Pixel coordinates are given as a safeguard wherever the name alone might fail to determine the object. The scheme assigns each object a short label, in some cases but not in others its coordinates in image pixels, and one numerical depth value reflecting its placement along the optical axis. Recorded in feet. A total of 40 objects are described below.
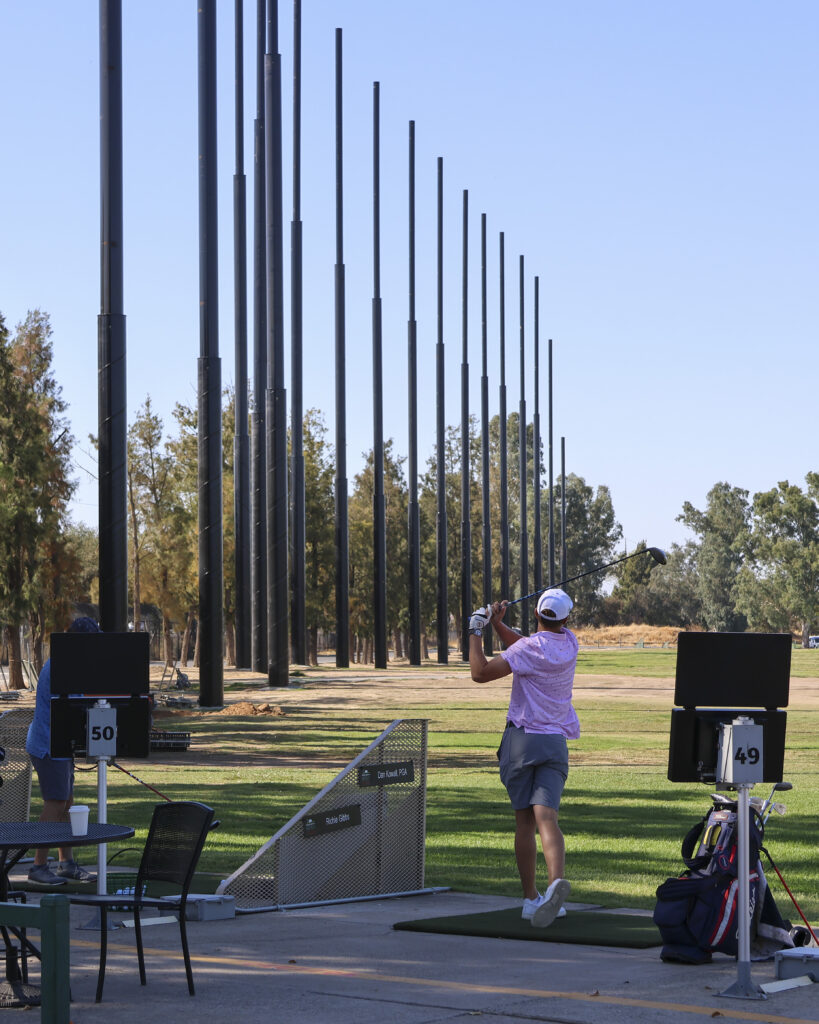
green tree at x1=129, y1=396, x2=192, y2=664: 255.91
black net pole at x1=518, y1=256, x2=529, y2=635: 277.03
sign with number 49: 25.64
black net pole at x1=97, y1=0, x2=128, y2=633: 80.79
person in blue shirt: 36.19
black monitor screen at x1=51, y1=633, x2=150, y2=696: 32.19
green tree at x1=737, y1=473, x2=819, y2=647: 500.74
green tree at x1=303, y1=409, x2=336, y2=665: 260.62
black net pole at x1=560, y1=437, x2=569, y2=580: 332.88
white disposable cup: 26.53
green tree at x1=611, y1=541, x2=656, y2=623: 590.96
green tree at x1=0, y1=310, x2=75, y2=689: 162.30
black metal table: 24.52
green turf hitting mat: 29.89
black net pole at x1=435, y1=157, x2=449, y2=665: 234.99
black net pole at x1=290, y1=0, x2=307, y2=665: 176.55
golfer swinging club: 31.40
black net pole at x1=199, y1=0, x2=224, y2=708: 115.14
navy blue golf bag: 27.35
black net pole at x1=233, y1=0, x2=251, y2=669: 157.69
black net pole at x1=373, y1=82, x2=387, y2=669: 201.98
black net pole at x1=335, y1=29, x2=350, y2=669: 186.80
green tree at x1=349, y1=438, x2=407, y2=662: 302.45
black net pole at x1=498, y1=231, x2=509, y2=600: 262.73
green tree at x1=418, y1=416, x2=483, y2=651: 332.19
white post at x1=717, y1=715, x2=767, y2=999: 24.98
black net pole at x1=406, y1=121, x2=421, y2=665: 215.92
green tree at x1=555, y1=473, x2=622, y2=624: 547.08
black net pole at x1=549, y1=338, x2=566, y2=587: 314.76
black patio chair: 25.58
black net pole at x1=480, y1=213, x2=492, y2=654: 245.98
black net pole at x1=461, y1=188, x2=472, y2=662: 238.68
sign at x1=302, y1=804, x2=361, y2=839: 34.42
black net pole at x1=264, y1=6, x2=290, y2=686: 152.35
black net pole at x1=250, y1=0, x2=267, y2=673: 159.53
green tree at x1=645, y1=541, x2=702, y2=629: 588.50
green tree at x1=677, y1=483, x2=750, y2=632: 559.79
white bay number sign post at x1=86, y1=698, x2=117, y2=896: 31.86
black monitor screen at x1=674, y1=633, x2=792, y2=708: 26.50
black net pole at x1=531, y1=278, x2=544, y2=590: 278.26
